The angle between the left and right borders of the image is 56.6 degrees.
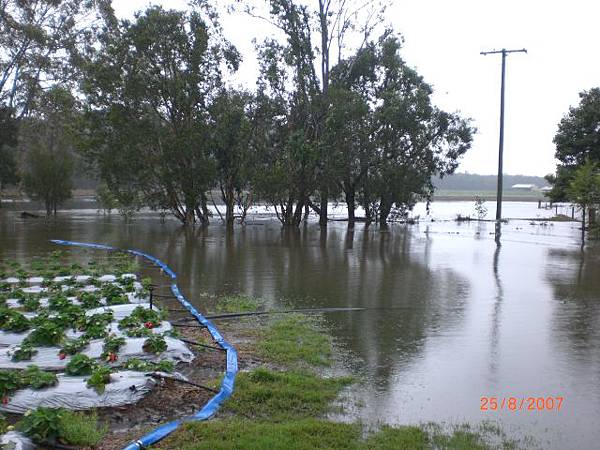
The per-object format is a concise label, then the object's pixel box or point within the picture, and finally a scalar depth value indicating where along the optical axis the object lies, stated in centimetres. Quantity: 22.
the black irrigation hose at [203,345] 555
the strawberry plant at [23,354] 489
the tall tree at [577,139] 2728
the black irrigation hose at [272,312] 728
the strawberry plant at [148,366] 452
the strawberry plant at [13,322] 576
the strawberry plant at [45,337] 521
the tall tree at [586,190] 1847
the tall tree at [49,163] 3030
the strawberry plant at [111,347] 487
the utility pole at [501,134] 2684
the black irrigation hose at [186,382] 439
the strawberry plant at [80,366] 436
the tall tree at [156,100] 2239
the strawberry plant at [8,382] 390
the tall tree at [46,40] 2655
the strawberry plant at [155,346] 504
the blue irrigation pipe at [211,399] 349
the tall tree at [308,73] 2338
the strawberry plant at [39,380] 403
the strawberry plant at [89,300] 700
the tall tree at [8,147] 3206
